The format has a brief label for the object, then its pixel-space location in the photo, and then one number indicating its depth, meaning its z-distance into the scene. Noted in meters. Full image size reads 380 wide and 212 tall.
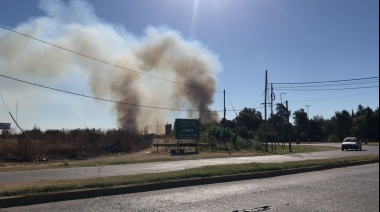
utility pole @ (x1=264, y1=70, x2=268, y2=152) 38.56
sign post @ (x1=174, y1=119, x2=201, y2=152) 34.47
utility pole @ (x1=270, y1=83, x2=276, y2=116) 42.33
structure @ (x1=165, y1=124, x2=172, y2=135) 62.06
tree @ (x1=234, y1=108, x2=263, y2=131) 99.88
